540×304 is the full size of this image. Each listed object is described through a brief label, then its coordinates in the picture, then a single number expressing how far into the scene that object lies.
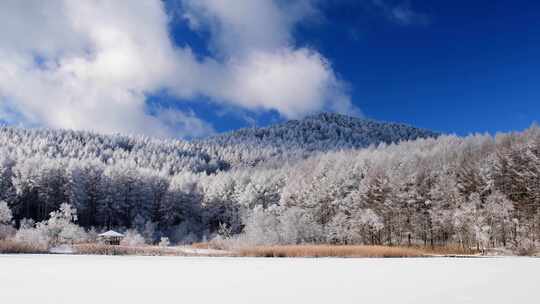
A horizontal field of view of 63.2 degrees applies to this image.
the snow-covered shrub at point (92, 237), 63.69
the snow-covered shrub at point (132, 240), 61.53
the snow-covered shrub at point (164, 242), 62.42
